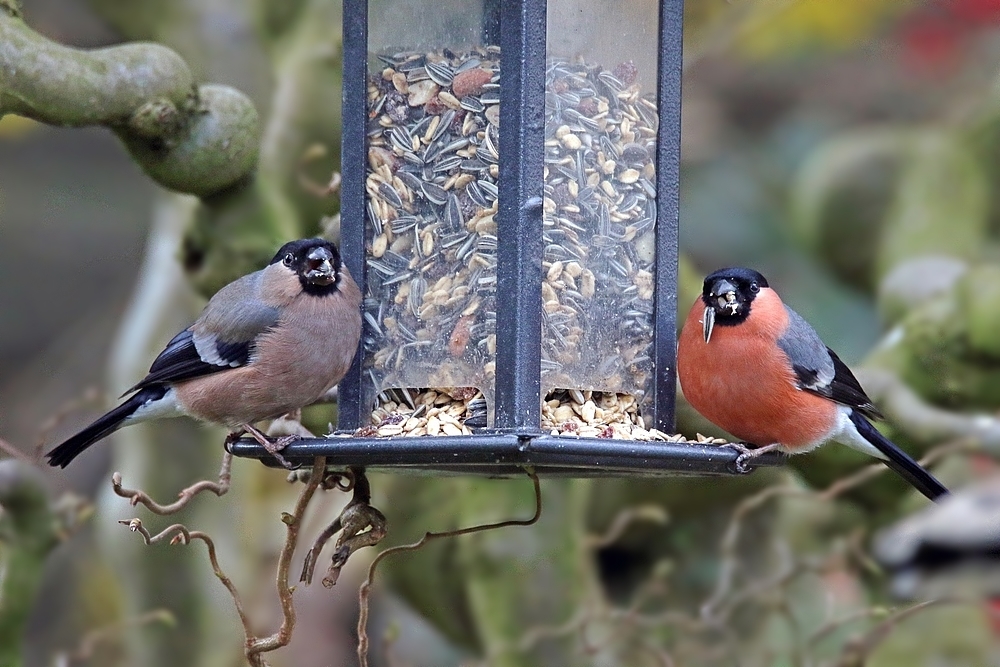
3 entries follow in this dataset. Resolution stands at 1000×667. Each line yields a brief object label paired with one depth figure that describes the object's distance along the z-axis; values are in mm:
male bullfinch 9750
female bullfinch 9078
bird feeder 8555
